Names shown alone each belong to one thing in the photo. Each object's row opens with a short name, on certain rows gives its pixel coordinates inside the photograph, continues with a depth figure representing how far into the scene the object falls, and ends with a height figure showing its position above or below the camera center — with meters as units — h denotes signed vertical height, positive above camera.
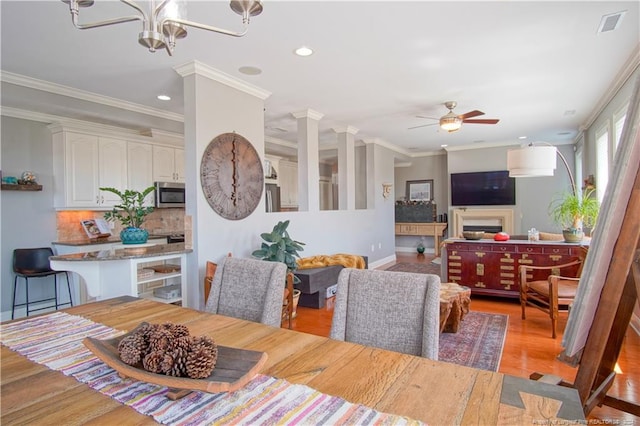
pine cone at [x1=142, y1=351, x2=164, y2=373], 0.91 -0.38
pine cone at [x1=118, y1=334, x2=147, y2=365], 0.96 -0.36
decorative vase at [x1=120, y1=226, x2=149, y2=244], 3.27 -0.17
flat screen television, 7.89 +0.53
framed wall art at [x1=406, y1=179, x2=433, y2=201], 9.23 +0.60
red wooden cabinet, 4.10 -0.61
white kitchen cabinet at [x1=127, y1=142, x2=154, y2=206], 4.97 +0.73
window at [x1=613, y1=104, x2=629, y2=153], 3.89 +0.99
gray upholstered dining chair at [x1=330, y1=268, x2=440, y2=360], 1.28 -0.38
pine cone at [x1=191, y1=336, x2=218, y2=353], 0.94 -0.34
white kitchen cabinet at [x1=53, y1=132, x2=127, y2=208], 4.43 +0.64
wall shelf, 4.02 +0.37
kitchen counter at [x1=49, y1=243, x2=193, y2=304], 2.85 -0.43
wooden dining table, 0.80 -0.45
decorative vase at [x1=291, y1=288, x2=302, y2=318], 3.74 -0.90
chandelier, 1.39 +0.81
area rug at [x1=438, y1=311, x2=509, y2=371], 2.76 -1.16
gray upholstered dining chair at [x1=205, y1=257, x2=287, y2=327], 1.62 -0.36
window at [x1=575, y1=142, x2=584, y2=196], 7.14 +0.93
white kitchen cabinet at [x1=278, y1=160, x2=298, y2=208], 7.77 +0.73
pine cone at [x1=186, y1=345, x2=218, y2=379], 0.89 -0.37
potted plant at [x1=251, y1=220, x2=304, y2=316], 3.54 -0.35
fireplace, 7.92 -0.20
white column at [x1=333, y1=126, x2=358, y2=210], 5.95 +0.83
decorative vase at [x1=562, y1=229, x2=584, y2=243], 4.14 -0.31
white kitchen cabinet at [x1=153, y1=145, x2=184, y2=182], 5.27 +0.81
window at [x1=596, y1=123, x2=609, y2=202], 4.79 +0.72
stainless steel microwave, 5.20 +0.34
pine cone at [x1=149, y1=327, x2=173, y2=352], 0.94 -0.34
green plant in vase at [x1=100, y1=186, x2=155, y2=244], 3.20 -0.05
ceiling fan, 4.46 +1.19
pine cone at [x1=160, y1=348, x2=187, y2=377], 0.89 -0.38
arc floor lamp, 3.81 +0.54
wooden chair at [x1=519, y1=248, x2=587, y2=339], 3.17 -0.76
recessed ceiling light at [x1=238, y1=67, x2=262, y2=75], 3.36 +1.41
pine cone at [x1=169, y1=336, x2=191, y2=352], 0.93 -0.34
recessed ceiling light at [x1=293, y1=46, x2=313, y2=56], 2.95 +1.40
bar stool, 4.03 -0.54
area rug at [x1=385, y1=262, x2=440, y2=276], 6.50 -1.07
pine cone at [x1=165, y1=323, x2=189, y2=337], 0.99 -0.32
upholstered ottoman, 4.05 -0.82
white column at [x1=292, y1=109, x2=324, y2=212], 4.88 +0.79
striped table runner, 0.79 -0.45
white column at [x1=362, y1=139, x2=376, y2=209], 6.95 +0.84
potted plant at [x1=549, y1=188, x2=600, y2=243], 4.10 -0.05
